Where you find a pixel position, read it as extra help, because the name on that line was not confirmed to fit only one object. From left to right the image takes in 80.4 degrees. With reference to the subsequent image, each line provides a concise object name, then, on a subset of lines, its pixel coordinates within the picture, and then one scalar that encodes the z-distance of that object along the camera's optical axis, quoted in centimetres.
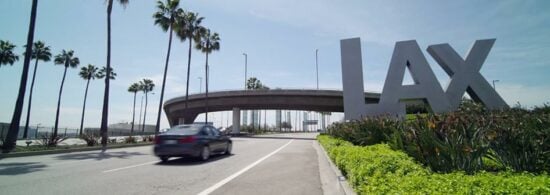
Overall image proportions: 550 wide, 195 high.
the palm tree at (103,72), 6125
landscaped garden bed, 394
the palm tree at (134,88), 8344
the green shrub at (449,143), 577
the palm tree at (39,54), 4589
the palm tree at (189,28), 3503
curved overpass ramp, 4722
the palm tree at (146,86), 8279
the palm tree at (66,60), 5347
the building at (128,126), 9326
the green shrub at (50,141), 1823
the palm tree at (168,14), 3259
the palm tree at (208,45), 4428
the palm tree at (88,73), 6028
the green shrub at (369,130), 1411
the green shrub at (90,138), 2074
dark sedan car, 1106
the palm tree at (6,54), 4559
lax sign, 2731
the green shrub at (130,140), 2456
